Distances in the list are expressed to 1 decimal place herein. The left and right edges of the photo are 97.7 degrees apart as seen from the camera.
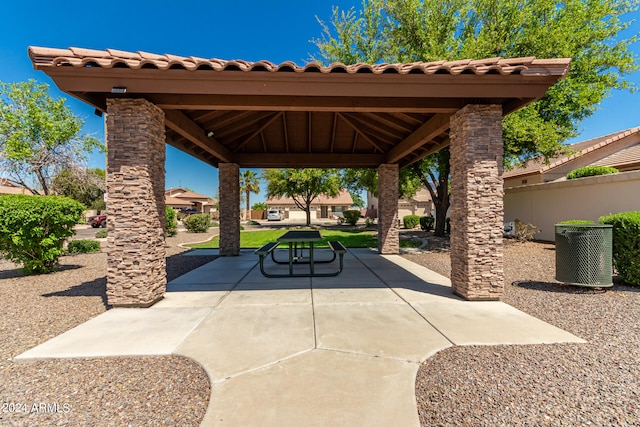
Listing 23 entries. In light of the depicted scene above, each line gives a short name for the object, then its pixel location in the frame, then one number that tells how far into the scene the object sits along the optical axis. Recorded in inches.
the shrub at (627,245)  221.3
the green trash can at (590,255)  210.1
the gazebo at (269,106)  172.2
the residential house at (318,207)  1987.0
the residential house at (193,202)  2101.4
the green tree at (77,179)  506.9
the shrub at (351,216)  1186.0
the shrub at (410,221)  1016.9
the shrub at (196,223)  828.0
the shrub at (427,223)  856.3
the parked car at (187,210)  1833.2
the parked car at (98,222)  1067.9
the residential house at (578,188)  387.2
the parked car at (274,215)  1587.1
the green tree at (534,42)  387.9
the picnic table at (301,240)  260.8
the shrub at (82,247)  438.8
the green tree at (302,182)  1046.4
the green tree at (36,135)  459.2
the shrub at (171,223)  656.4
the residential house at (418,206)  1413.6
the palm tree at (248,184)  1615.3
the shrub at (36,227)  260.8
